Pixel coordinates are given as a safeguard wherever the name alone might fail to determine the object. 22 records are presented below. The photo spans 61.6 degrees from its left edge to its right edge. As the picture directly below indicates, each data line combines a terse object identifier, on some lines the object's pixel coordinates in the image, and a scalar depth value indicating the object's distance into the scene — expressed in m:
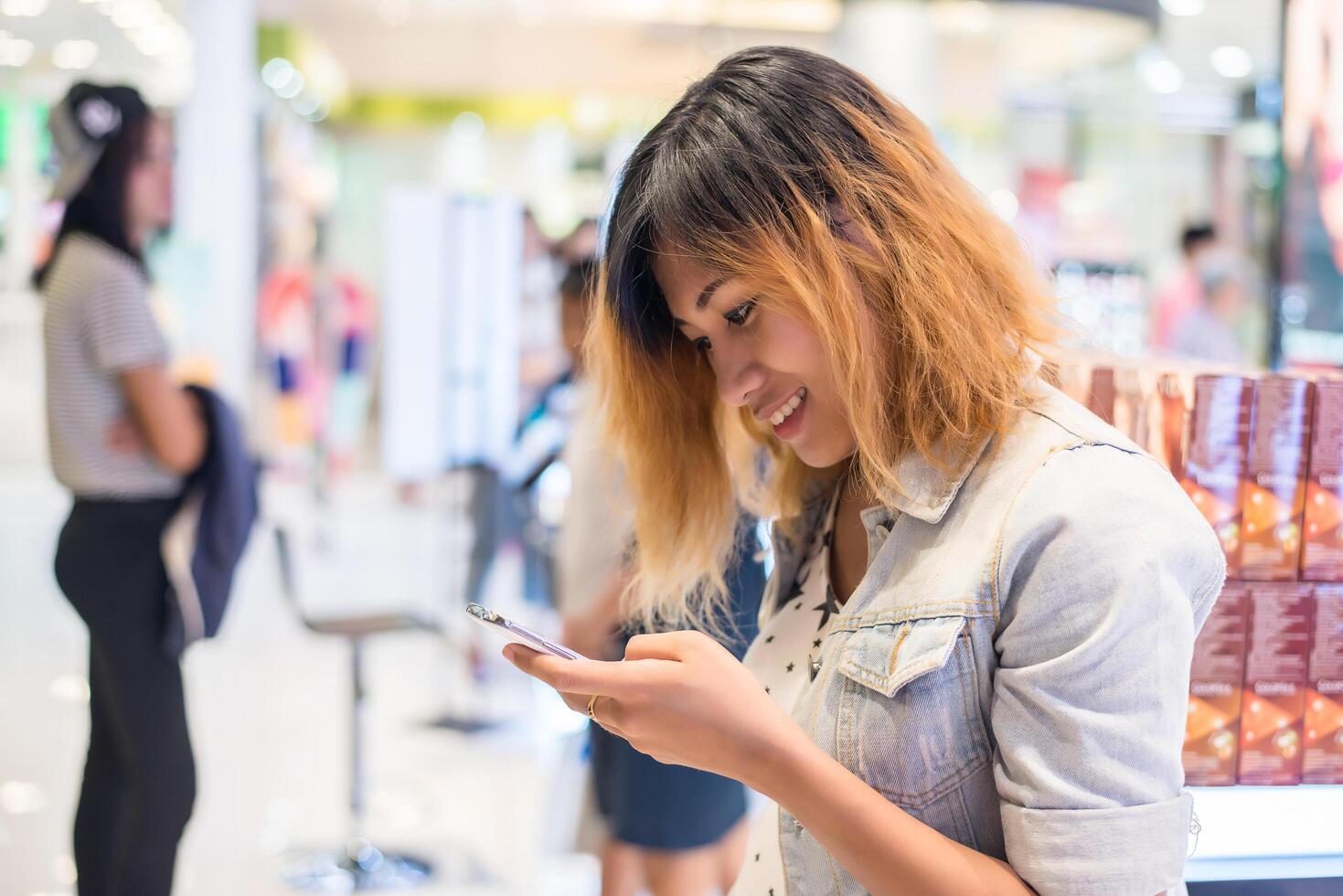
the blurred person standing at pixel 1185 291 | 6.98
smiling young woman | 0.88
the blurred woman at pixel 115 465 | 1.77
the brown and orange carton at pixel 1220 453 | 1.27
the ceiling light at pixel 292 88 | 9.88
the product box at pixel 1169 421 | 1.28
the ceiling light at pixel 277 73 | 9.87
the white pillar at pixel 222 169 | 6.98
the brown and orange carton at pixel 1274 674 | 1.29
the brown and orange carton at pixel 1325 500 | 1.29
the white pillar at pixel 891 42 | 7.84
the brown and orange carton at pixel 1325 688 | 1.30
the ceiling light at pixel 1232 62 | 9.40
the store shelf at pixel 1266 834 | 1.24
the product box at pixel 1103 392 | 1.31
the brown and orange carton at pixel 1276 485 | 1.28
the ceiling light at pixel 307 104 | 10.46
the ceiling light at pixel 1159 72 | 10.03
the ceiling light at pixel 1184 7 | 8.49
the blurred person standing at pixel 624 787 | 2.17
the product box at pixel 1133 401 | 1.29
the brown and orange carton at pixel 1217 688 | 1.28
